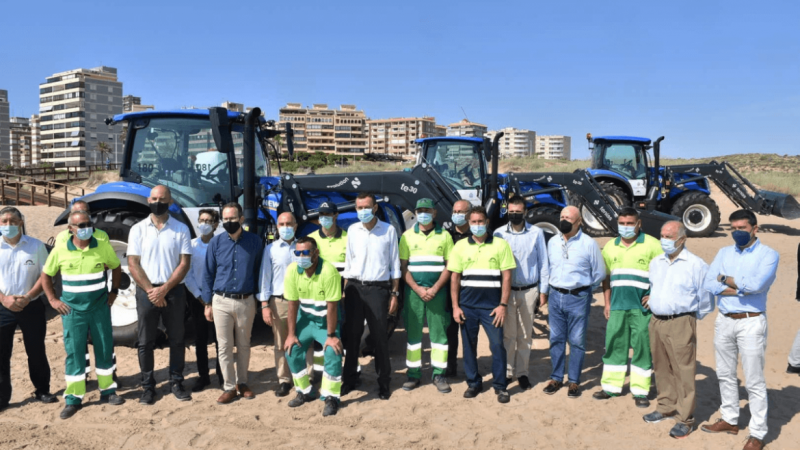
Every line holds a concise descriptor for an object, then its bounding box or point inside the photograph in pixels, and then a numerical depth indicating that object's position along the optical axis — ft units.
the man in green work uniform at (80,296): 14.61
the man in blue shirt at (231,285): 15.07
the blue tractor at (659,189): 44.70
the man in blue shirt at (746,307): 12.71
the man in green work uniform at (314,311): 14.78
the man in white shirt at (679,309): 13.88
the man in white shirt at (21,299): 14.67
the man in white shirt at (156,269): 15.15
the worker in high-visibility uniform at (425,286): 16.42
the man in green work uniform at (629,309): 15.39
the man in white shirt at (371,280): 15.76
